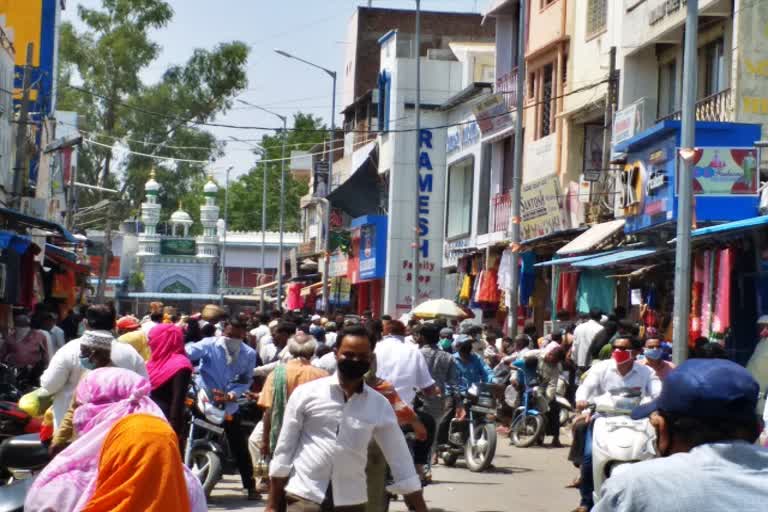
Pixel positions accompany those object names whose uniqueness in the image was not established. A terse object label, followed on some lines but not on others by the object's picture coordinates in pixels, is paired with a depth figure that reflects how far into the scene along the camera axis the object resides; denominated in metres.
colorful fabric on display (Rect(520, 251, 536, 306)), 31.92
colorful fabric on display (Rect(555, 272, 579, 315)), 27.31
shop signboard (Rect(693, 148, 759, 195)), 20.11
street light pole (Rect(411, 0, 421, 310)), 38.56
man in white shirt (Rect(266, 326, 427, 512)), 7.66
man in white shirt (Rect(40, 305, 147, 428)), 9.52
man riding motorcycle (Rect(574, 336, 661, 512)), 12.98
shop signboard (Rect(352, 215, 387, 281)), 50.47
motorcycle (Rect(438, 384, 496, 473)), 17.12
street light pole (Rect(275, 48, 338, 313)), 52.91
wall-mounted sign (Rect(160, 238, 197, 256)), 107.88
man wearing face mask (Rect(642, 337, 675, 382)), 13.38
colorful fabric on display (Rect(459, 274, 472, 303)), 38.12
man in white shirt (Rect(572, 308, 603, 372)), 21.33
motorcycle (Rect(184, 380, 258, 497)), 13.25
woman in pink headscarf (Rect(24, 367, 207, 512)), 5.94
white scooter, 11.18
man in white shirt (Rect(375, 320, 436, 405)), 13.10
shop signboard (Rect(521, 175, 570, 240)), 29.81
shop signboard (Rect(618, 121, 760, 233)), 20.17
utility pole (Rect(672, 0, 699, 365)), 17.11
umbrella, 29.94
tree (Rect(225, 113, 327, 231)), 97.31
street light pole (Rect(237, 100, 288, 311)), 67.69
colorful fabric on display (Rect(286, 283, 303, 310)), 67.62
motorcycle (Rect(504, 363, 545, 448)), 20.28
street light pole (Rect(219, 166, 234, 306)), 92.23
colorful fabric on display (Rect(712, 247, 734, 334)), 18.86
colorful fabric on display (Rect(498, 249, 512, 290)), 32.19
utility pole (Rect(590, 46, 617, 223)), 27.58
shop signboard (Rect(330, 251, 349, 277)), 57.88
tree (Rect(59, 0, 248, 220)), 59.59
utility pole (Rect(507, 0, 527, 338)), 28.45
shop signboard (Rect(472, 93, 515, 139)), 36.26
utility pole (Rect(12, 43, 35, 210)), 29.80
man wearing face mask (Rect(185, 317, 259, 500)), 13.91
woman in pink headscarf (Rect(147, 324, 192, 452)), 12.56
